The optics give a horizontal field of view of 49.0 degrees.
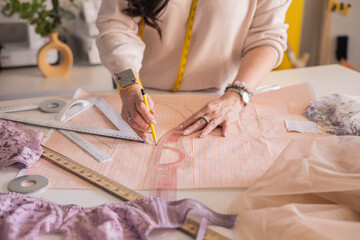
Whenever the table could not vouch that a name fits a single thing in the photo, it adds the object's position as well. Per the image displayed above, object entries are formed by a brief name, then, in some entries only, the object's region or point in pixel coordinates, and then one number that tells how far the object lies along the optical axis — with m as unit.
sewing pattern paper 0.88
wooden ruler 0.71
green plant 2.12
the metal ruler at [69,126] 1.08
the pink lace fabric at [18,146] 0.92
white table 0.80
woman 1.23
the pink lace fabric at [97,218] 0.69
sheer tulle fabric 0.63
